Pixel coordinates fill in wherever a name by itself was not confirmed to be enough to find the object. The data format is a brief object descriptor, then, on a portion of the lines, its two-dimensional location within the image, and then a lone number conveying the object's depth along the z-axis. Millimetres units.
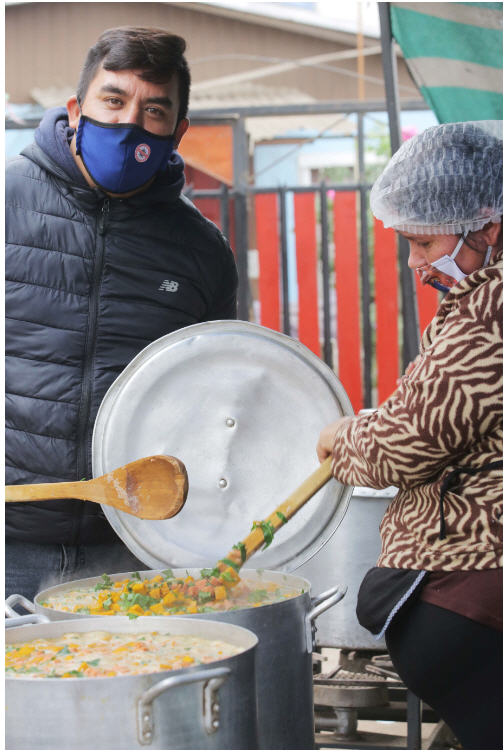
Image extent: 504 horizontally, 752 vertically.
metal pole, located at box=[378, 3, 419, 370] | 4066
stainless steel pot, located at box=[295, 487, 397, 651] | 3178
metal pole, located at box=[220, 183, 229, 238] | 7129
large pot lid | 2287
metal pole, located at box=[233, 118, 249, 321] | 7305
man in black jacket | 2449
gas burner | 3227
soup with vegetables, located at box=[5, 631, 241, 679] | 1598
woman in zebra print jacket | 1714
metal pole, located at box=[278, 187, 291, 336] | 7559
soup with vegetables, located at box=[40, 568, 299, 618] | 1983
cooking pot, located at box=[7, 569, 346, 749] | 1935
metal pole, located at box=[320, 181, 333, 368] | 7199
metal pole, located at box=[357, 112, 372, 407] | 7316
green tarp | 3578
